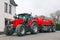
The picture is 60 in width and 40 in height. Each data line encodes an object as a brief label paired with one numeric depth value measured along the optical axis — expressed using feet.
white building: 46.08
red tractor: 25.29
